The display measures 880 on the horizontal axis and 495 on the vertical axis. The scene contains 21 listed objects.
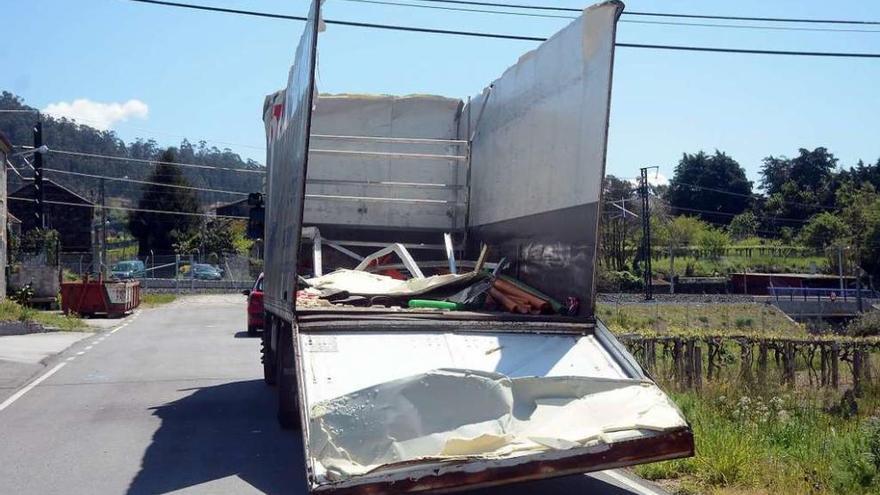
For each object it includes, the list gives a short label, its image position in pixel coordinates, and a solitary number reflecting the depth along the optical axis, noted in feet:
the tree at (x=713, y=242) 209.97
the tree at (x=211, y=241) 230.66
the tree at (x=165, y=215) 243.81
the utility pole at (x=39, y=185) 133.92
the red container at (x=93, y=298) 107.14
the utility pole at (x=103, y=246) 170.19
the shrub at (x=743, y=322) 102.99
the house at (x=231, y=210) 307.87
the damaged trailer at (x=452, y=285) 19.65
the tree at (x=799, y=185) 262.06
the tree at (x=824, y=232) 201.67
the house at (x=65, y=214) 250.98
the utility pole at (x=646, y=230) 160.25
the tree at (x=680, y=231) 229.86
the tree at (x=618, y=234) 213.66
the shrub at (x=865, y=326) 90.27
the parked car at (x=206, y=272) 190.29
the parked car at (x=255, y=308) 70.38
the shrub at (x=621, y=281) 183.52
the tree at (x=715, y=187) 279.69
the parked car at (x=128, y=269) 184.85
